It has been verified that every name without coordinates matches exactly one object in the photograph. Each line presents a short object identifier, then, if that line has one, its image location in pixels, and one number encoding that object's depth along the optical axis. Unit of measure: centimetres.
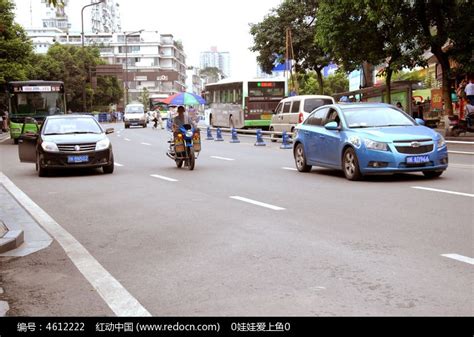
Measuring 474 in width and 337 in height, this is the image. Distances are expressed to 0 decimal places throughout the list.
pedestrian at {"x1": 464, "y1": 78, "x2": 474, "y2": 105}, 2605
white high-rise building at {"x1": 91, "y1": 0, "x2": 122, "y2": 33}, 17400
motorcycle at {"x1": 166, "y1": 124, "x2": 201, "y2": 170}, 1719
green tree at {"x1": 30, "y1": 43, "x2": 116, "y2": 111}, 7950
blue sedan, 1284
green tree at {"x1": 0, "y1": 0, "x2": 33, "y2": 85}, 3959
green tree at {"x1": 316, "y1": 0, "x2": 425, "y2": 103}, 2805
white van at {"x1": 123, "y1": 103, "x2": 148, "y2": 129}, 5784
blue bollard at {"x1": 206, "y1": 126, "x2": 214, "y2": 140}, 3549
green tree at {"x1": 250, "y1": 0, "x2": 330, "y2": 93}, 4812
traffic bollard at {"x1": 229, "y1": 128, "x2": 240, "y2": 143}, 3238
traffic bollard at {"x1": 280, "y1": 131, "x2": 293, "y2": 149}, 2588
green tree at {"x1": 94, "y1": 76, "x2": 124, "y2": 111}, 9950
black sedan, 1608
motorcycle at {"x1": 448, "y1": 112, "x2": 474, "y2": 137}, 2586
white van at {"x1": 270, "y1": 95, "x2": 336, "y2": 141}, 2819
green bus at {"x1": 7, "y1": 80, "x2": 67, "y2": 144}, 3372
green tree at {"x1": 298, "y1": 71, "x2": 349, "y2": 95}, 8775
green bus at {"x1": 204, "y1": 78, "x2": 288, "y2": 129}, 3950
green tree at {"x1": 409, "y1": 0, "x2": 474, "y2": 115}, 2611
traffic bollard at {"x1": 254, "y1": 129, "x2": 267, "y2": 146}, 2831
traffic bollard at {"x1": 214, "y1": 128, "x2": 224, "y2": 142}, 3450
